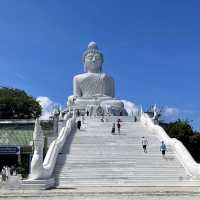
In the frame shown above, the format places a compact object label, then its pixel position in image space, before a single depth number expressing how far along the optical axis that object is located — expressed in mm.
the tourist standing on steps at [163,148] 13821
